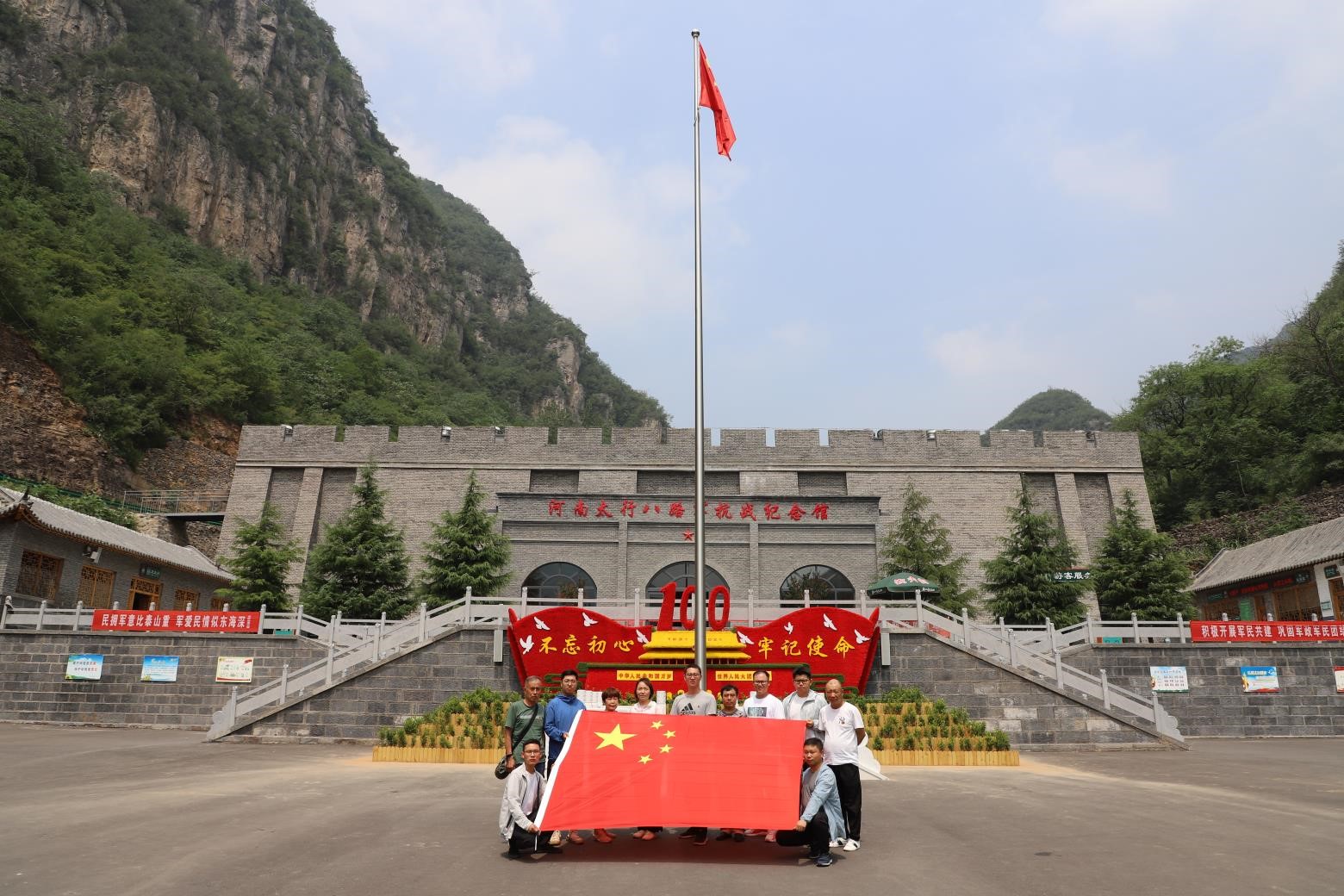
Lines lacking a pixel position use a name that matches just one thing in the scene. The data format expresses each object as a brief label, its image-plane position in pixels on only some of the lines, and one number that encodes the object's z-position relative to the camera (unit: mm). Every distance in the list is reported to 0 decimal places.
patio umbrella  18359
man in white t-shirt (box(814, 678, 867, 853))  6258
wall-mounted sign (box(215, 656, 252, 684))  17047
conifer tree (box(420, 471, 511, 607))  20500
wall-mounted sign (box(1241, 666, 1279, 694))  16641
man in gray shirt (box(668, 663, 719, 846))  6945
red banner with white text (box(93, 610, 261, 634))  17297
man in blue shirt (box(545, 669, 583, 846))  6434
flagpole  9055
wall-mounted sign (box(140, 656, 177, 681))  17016
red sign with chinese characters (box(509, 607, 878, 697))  15477
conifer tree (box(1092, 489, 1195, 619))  21172
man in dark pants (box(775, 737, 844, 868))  5773
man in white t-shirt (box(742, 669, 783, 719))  6855
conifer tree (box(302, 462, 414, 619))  20406
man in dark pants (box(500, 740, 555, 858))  5844
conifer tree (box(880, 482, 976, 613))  22812
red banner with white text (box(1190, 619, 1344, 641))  16781
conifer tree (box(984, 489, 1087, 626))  21109
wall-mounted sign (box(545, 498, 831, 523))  23562
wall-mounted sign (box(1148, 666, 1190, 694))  16656
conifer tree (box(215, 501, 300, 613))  21125
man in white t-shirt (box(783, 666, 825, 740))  6649
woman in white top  6785
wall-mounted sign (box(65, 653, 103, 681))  16984
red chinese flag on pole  11953
